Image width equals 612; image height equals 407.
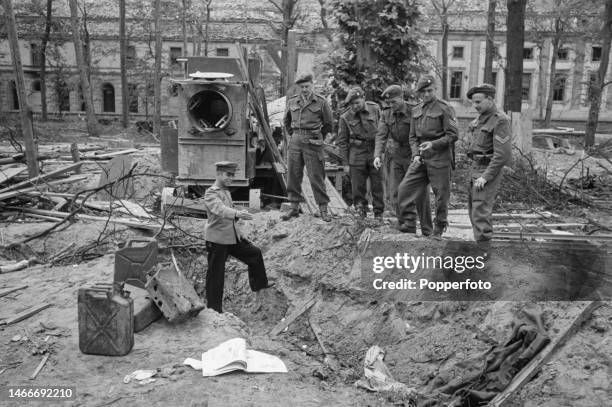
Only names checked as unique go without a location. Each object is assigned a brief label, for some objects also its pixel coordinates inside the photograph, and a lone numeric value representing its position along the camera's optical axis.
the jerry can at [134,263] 8.18
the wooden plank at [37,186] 12.74
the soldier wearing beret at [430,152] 8.38
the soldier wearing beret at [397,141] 8.87
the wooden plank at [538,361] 5.44
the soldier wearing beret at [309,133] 10.01
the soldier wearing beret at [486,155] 7.60
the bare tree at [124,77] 37.50
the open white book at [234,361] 6.24
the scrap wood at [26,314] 7.59
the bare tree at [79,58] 31.58
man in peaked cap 8.00
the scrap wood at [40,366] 6.26
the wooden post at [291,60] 13.02
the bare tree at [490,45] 30.42
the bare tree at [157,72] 30.45
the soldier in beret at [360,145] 9.89
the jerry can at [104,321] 6.58
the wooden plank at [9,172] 13.95
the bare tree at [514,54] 17.05
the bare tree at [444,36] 40.38
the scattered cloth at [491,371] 5.61
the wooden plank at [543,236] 8.35
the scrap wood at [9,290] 8.63
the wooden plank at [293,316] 8.39
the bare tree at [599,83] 25.28
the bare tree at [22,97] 13.65
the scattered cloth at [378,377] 6.25
